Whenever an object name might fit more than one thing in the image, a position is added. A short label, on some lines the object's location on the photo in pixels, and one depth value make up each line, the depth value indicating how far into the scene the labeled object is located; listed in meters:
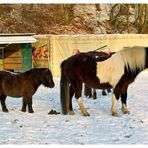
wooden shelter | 18.52
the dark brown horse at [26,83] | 7.70
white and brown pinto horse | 7.44
